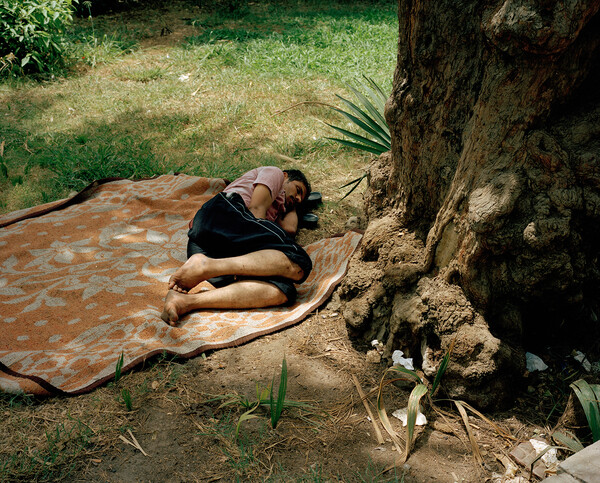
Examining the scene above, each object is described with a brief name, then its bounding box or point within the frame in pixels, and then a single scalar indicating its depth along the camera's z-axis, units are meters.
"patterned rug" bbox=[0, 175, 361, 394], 2.48
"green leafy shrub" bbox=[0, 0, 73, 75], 6.06
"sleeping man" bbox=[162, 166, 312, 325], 2.97
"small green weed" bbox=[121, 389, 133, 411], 2.17
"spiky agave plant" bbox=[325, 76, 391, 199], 3.81
